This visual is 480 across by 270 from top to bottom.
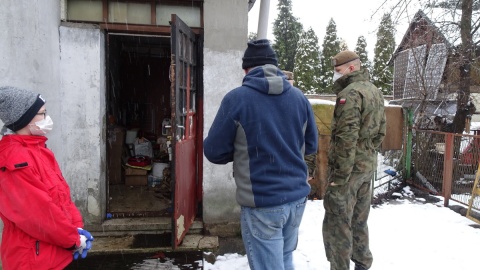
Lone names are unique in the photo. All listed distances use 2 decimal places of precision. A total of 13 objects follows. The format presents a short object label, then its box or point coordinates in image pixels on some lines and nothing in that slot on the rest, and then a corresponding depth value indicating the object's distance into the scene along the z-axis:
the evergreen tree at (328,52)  32.16
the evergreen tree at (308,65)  31.30
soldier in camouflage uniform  3.17
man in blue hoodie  2.20
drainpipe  4.99
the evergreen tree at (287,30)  39.33
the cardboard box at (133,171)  6.91
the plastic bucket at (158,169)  6.96
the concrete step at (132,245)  4.36
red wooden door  3.87
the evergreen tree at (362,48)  32.28
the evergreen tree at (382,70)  27.66
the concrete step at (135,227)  4.70
